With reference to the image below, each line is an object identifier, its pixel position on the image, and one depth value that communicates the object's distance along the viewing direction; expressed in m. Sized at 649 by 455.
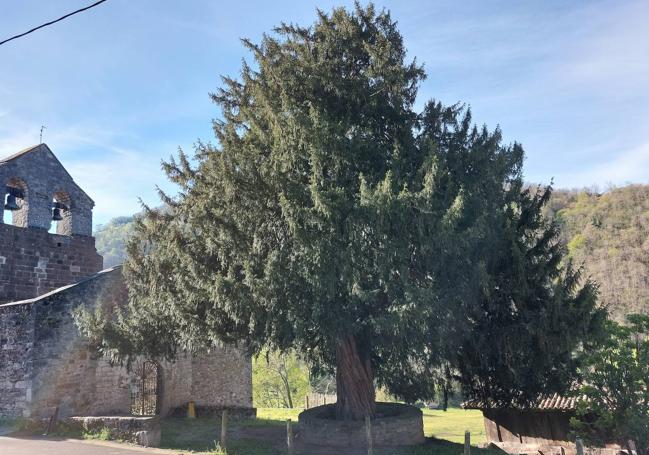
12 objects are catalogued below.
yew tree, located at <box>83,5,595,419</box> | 10.27
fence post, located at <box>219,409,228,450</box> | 10.92
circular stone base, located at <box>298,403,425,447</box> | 11.52
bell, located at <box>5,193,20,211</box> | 16.51
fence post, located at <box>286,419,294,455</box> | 10.53
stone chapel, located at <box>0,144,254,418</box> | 13.14
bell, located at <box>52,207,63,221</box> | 18.11
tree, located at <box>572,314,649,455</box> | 10.95
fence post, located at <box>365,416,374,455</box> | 10.07
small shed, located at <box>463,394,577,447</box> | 17.72
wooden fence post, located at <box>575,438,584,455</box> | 9.78
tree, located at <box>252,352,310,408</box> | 43.75
